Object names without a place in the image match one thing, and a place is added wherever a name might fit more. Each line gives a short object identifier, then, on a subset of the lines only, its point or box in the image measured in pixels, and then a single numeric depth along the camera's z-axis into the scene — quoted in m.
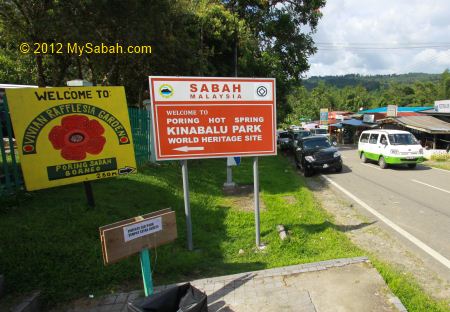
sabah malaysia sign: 5.49
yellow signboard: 4.95
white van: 14.83
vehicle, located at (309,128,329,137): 42.79
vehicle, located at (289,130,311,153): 26.19
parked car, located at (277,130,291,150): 27.70
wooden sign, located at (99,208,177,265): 3.47
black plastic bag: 3.06
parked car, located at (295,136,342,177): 14.59
